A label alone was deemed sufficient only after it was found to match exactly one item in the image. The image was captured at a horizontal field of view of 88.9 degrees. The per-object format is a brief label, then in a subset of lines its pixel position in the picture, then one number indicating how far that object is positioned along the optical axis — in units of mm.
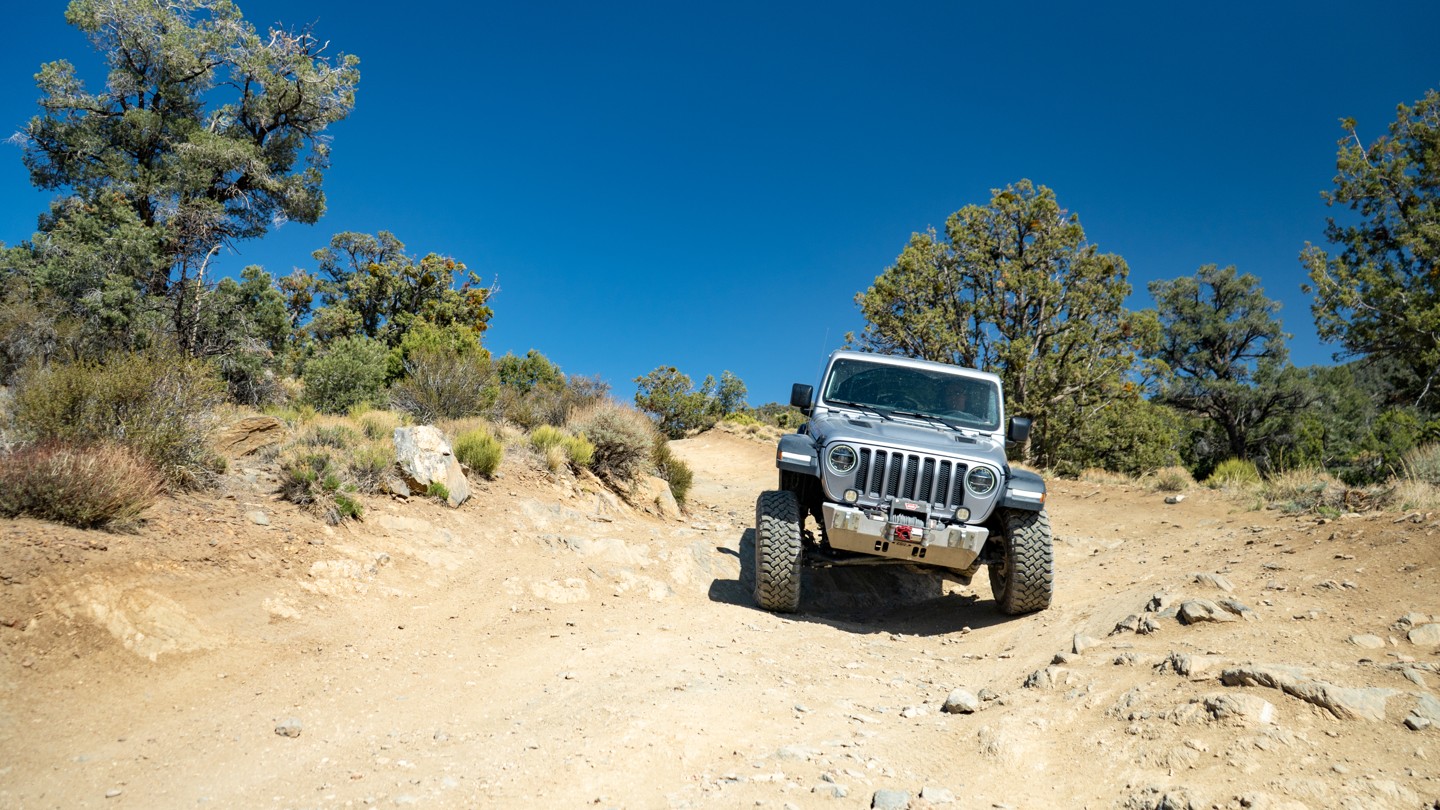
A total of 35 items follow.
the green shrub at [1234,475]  13445
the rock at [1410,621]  4719
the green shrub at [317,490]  7191
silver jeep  6496
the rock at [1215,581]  6152
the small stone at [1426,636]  4430
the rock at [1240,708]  3516
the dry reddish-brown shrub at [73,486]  5250
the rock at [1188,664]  4219
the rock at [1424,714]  3295
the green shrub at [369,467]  7988
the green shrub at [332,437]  8445
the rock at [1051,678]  4684
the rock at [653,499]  11930
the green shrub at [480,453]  9656
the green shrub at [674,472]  13297
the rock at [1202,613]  5438
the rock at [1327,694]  3469
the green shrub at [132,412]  6363
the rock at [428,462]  8492
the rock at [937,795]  3309
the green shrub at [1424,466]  9133
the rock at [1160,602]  5828
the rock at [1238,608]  5383
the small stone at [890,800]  3197
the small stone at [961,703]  4543
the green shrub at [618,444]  11891
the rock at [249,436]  7773
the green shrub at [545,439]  11195
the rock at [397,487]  8148
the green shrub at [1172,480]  13883
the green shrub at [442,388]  12617
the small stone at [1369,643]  4531
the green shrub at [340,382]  12945
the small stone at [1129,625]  5715
